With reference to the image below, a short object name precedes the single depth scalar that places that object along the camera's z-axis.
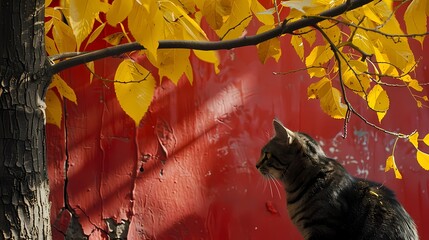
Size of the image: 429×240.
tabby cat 2.54
